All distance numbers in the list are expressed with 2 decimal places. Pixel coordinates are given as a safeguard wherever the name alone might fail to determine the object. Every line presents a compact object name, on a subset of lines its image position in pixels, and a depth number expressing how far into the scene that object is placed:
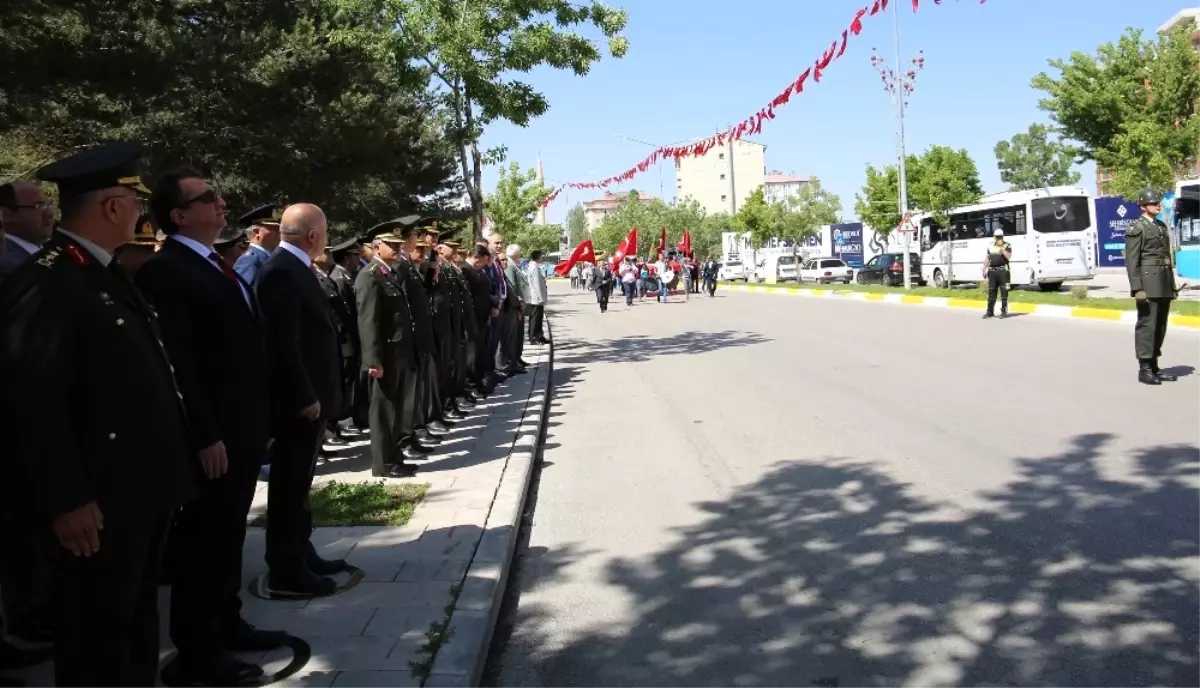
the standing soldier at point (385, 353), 7.07
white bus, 32.75
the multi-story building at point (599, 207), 193.00
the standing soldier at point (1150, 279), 10.21
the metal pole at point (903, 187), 32.78
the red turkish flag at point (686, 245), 42.25
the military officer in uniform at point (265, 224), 5.64
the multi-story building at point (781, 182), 171.00
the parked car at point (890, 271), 42.72
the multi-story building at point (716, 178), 129.75
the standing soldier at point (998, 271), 20.41
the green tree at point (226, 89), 12.42
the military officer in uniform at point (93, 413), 2.74
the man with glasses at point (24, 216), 4.80
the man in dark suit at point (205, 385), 3.70
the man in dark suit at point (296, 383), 4.52
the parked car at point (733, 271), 65.94
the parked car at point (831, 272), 53.69
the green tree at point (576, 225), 145.75
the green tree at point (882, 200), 49.06
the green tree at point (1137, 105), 29.58
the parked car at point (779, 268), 59.16
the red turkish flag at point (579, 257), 24.08
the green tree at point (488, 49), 14.75
